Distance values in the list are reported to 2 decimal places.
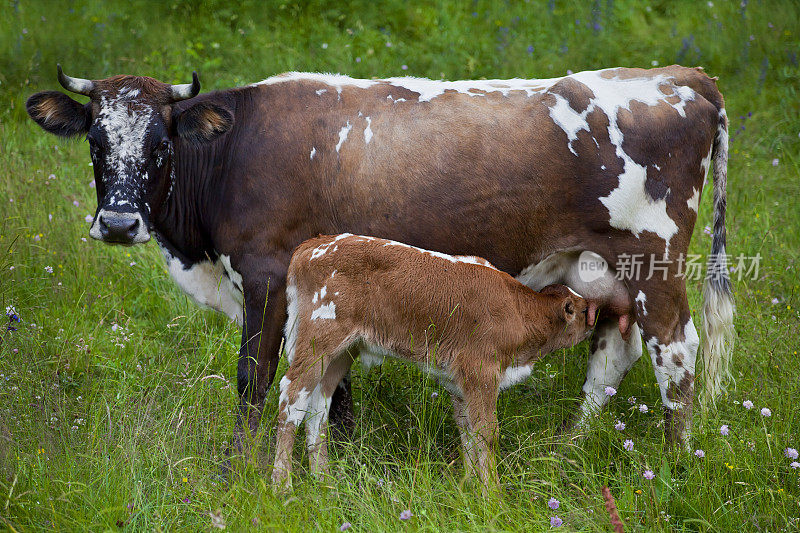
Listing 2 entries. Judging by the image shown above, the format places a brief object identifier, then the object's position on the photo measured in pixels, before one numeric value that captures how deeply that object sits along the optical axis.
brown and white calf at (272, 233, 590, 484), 8.50
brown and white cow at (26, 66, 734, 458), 9.37
